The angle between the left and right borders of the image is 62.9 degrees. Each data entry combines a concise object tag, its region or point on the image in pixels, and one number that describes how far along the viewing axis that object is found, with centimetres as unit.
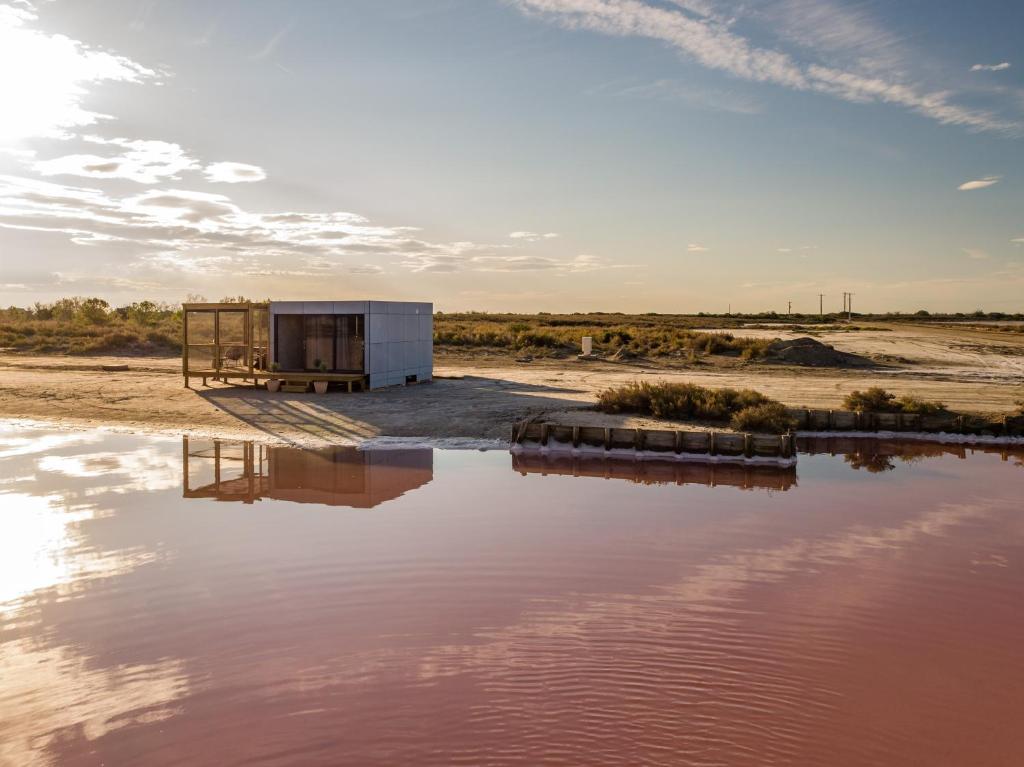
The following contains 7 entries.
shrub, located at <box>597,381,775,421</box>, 2184
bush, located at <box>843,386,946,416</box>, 2245
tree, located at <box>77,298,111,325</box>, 6231
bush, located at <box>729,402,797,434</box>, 2012
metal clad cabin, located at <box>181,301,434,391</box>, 2634
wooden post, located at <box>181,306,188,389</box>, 2766
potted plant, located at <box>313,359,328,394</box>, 2612
